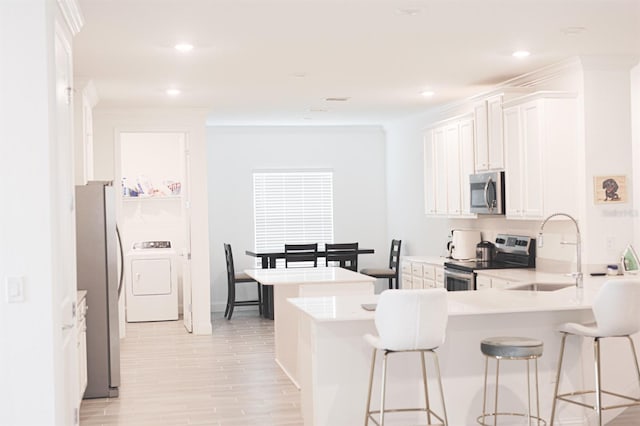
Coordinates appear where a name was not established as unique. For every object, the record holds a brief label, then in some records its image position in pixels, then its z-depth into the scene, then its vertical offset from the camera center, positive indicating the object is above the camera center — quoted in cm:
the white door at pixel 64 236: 368 -11
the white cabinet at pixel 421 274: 823 -72
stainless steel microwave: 707 +13
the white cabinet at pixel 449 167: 788 +42
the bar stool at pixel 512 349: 428 -77
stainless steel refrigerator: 622 -49
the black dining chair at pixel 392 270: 1066 -84
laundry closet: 1097 +22
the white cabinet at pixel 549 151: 643 +44
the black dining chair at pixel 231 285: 1021 -95
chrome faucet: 510 -41
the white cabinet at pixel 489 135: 709 +66
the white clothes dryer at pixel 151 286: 1026 -95
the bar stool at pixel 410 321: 408 -58
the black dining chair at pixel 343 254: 1023 -57
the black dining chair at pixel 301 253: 1008 -55
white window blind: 1134 +3
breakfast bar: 455 -91
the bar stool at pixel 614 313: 436 -60
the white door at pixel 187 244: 933 -37
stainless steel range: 721 -54
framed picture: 644 +12
